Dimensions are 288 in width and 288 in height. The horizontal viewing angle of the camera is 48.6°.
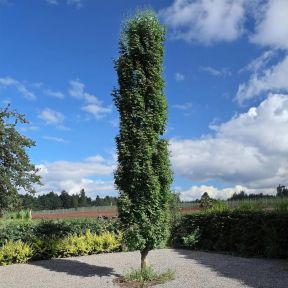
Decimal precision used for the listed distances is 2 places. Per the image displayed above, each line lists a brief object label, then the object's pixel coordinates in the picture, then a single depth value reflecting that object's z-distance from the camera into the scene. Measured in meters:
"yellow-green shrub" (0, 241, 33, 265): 9.32
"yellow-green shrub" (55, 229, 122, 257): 10.19
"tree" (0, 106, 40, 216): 16.95
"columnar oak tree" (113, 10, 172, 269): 7.47
